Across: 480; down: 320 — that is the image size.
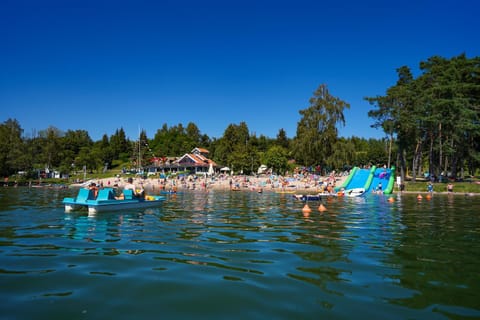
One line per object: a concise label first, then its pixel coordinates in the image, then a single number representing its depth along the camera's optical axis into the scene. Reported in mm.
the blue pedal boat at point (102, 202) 16562
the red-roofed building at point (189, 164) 82438
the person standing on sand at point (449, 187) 38969
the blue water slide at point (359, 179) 40856
